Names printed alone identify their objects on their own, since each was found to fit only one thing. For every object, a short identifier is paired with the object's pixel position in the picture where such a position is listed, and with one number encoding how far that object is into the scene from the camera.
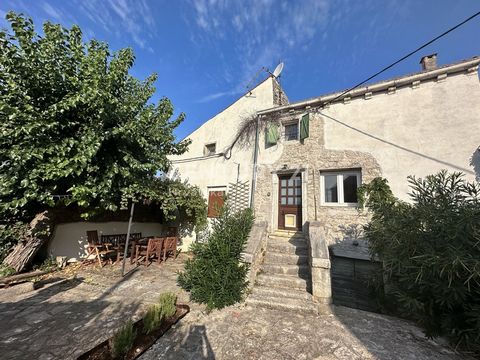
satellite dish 8.66
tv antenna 8.65
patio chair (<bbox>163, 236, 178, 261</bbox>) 6.95
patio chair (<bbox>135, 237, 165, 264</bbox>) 6.40
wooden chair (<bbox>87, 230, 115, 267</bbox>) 6.00
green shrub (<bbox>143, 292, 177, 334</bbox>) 2.92
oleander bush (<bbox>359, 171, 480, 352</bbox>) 2.68
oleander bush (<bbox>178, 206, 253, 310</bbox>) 3.80
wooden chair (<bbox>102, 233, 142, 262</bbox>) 6.83
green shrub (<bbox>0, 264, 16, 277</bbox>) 4.80
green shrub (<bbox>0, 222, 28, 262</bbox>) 5.17
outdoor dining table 6.52
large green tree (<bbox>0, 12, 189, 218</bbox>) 4.35
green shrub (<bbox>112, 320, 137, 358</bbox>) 2.36
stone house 5.03
